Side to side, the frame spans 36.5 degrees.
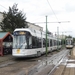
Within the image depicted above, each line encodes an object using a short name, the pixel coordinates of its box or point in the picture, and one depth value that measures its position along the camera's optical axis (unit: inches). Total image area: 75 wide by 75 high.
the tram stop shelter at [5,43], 552.9
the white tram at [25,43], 464.9
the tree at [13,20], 810.5
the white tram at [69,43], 1300.8
